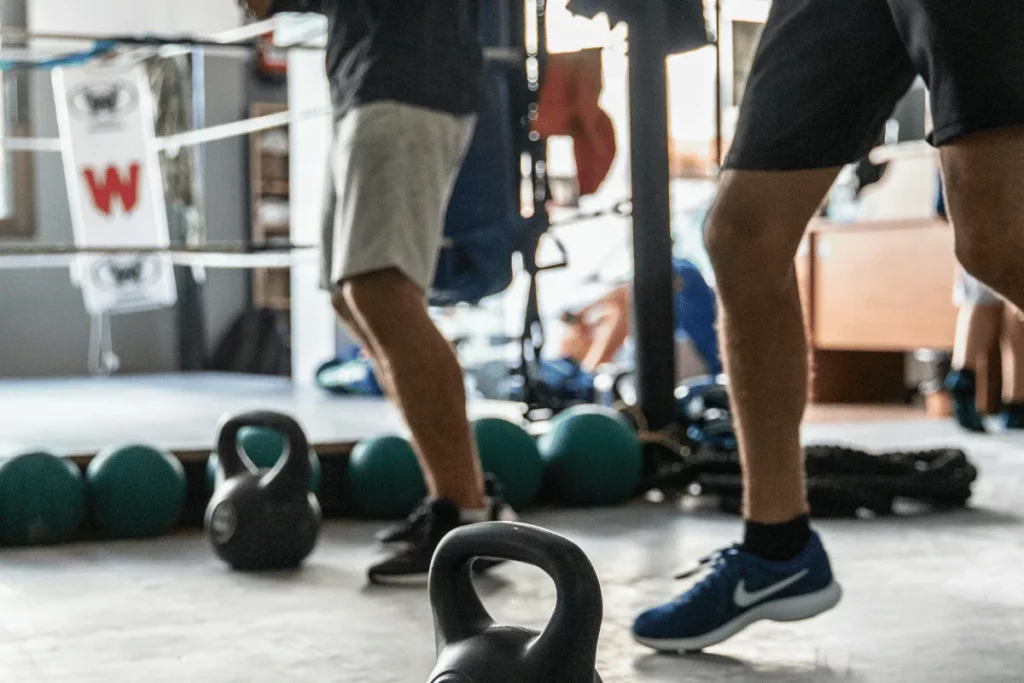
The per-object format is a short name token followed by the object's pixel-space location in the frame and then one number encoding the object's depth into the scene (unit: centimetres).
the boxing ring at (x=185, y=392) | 336
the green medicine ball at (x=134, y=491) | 252
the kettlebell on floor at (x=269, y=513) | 216
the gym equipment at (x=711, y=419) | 311
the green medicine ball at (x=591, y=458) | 293
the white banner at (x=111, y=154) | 559
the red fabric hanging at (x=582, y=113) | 348
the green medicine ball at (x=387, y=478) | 275
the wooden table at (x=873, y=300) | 536
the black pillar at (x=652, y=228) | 313
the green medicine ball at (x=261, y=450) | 271
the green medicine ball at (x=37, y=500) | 246
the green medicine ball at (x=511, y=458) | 278
